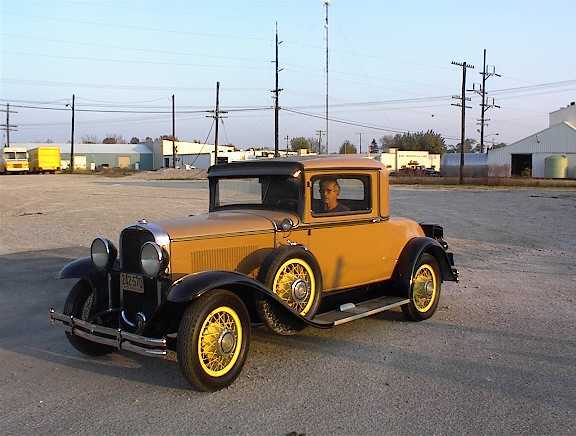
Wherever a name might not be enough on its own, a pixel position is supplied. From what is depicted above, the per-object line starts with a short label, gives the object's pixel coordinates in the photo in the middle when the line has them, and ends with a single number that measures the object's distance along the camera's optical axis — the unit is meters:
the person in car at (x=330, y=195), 6.08
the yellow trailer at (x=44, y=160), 67.69
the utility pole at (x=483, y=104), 64.25
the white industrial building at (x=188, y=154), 92.39
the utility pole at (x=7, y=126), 95.69
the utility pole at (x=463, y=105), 53.12
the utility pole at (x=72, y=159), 77.15
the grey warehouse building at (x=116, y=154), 110.00
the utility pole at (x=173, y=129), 74.06
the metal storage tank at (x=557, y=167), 63.84
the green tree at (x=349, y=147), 84.01
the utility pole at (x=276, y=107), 47.12
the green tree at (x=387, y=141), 125.29
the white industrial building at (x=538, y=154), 65.75
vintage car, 4.73
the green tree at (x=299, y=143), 118.32
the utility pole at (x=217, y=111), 62.30
